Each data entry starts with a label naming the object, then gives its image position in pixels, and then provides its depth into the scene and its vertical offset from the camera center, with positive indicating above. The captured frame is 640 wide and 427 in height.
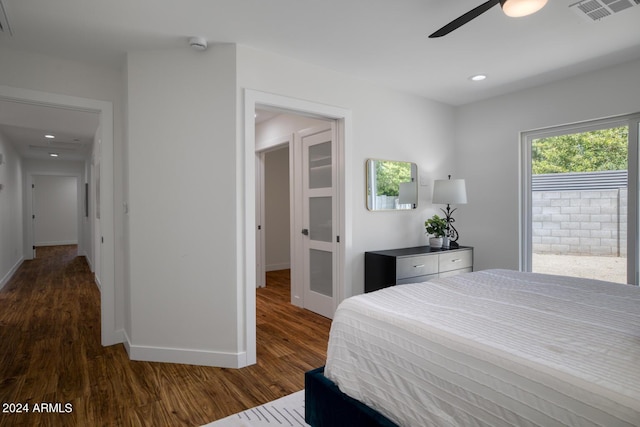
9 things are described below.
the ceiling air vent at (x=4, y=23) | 2.14 +1.23
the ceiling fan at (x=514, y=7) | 1.62 +0.95
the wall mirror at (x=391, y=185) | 3.61 +0.26
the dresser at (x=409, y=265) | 3.27 -0.56
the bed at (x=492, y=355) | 1.00 -0.50
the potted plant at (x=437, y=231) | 3.84 -0.25
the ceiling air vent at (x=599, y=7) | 2.14 +1.26
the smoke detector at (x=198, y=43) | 2.56 +1.23
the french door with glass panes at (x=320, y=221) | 3.63 -0.13
